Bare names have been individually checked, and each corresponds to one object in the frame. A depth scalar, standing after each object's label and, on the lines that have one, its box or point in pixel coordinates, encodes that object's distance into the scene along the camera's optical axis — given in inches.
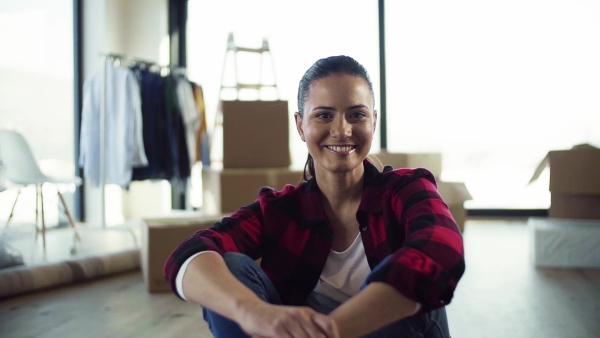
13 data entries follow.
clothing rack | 142.6
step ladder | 167.9
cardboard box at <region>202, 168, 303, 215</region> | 116.6
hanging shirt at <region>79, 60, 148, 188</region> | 144.0
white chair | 124.5
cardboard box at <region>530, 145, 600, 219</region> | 114.0
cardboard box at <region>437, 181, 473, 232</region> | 152.1
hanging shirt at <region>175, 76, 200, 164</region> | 157.2
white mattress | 110.6
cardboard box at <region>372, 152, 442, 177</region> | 153.4
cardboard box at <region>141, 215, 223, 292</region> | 95.4
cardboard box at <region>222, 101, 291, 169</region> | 119.1
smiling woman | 34.9
